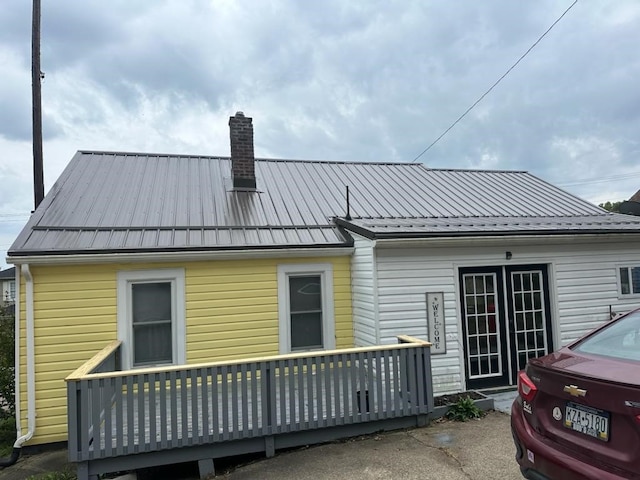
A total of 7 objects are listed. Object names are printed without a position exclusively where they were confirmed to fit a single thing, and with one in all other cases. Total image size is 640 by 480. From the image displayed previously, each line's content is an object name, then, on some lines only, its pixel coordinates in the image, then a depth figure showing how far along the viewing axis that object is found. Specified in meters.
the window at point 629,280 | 7.36
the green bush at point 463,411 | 5.48
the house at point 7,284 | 35.17
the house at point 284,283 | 5.95
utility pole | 8.67
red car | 2.20
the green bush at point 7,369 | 6.68
